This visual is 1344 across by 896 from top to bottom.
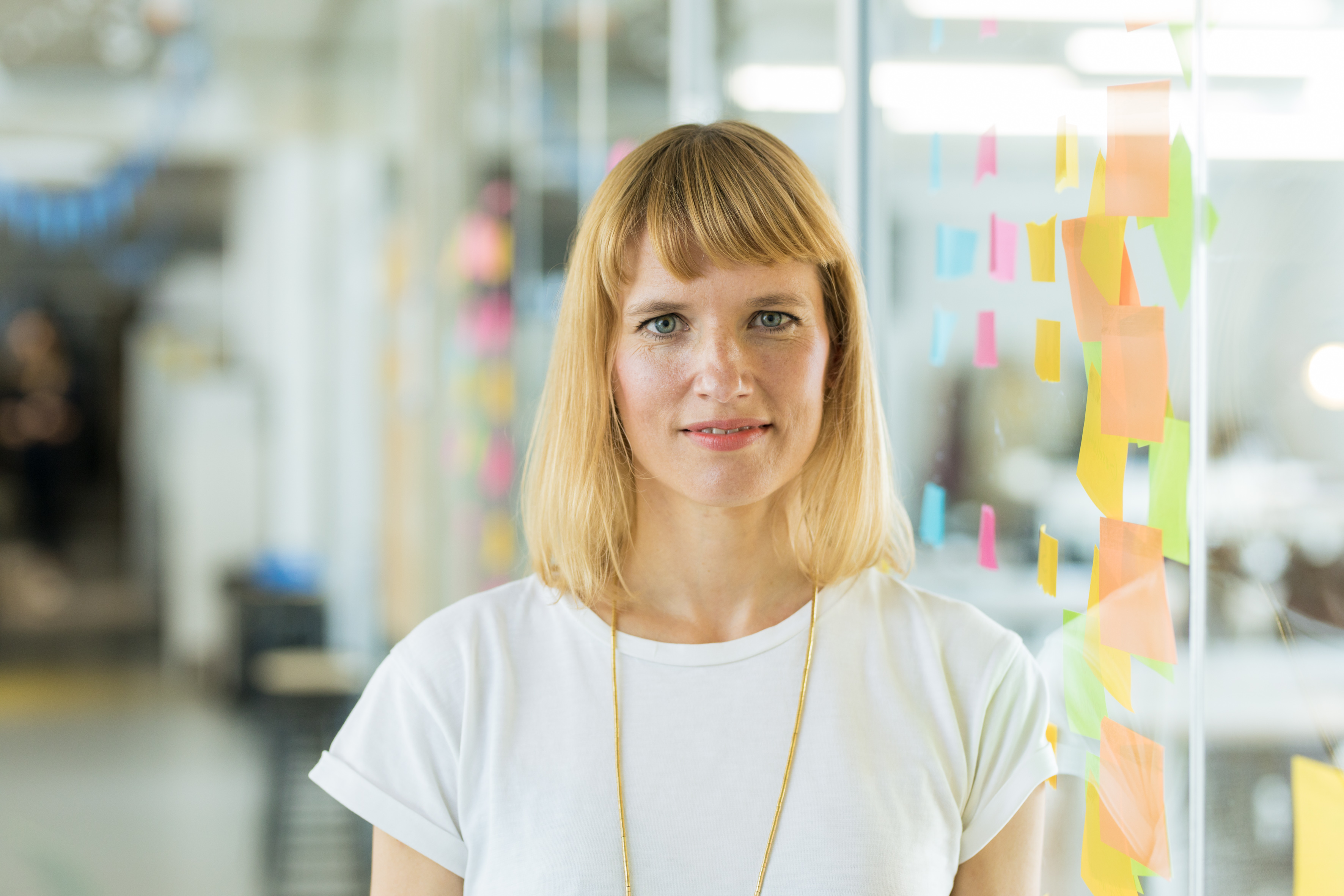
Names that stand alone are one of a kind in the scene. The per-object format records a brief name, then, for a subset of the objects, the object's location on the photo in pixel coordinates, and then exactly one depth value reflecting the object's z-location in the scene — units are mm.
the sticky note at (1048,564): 1797
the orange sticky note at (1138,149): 1627
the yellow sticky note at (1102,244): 1681
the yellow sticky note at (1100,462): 1680
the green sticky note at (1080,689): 1728
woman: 1718
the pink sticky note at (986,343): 1924
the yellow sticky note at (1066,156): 1746
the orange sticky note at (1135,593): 1640
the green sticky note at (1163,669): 1635
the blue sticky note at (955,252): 1962
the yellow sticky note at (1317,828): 1493
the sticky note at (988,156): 1904
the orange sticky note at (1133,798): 1649
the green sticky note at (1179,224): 1598
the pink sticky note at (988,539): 1939
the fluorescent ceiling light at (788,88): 2268
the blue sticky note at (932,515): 2040
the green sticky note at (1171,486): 1609
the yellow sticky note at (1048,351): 1787
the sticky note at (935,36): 2010
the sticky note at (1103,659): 1687
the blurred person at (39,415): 10806
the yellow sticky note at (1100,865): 1682
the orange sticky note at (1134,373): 1636
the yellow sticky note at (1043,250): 1786
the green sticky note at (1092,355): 1710
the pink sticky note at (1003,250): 1865
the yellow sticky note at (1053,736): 1789
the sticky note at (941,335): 2020
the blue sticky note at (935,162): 2032
